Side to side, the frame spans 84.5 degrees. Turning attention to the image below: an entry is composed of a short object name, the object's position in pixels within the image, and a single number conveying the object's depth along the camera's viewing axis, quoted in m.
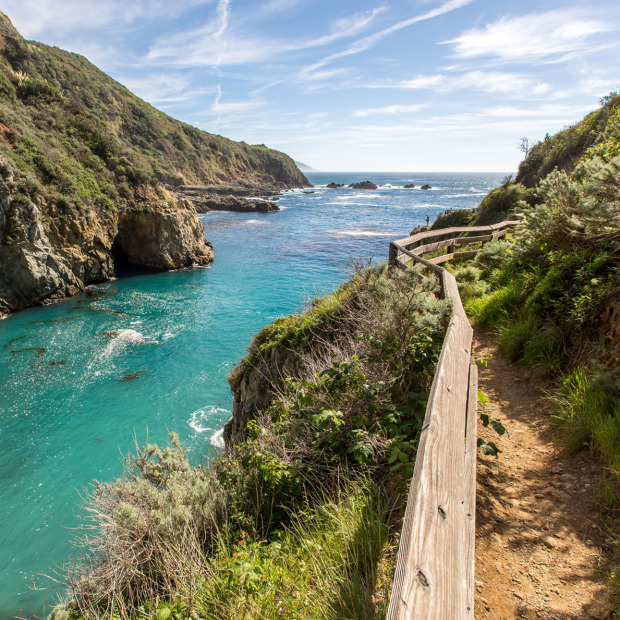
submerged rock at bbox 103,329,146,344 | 18.60
